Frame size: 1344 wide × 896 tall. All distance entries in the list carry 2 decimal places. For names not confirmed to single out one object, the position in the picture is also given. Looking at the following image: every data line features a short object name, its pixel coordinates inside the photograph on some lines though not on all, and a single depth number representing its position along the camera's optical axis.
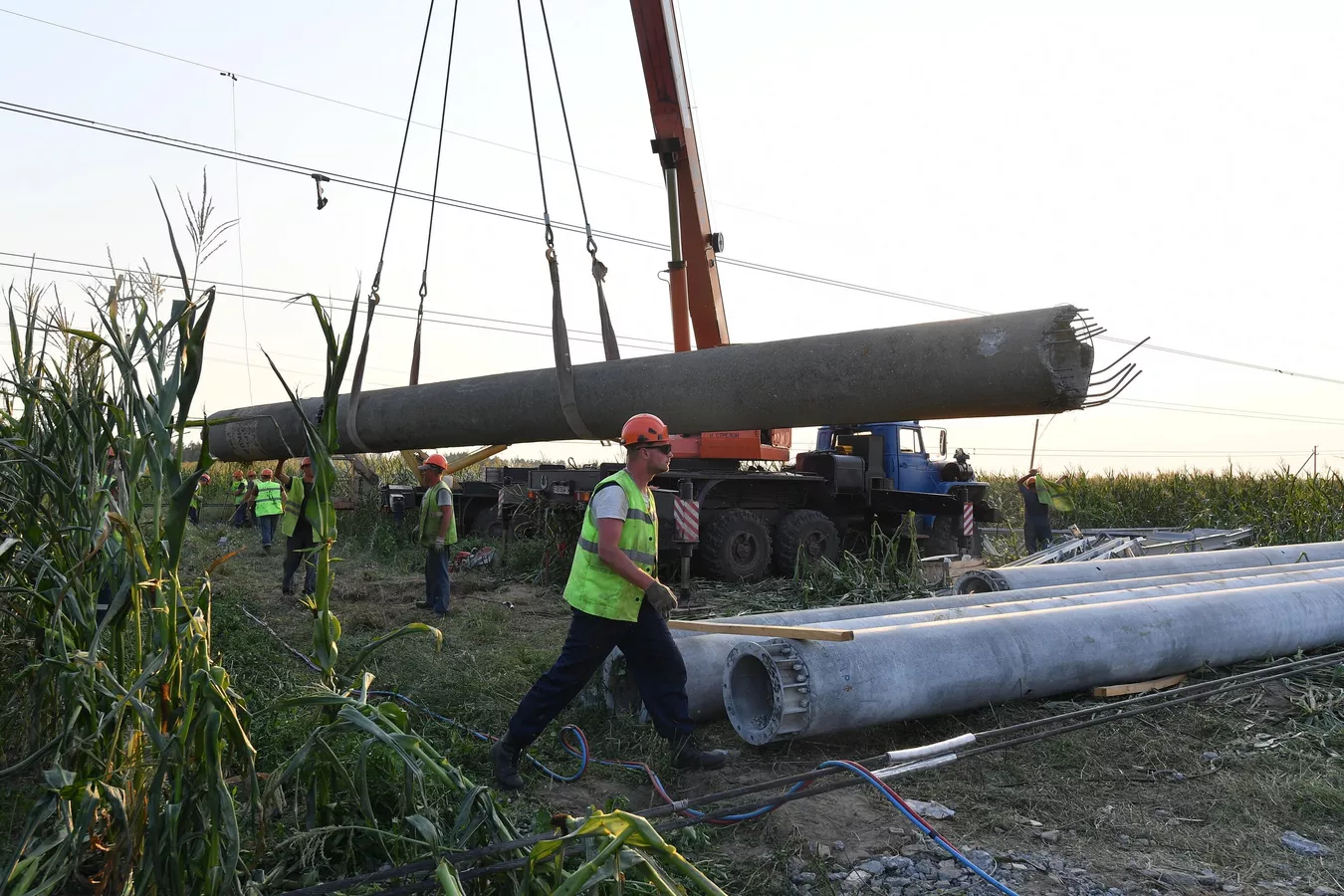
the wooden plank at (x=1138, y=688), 5.90
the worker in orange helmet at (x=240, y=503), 21.83
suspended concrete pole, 4.03
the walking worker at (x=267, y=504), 15.90
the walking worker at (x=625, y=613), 4.39
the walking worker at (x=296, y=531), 10.09
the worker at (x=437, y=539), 9.23
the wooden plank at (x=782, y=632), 4.77
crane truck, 8.05
